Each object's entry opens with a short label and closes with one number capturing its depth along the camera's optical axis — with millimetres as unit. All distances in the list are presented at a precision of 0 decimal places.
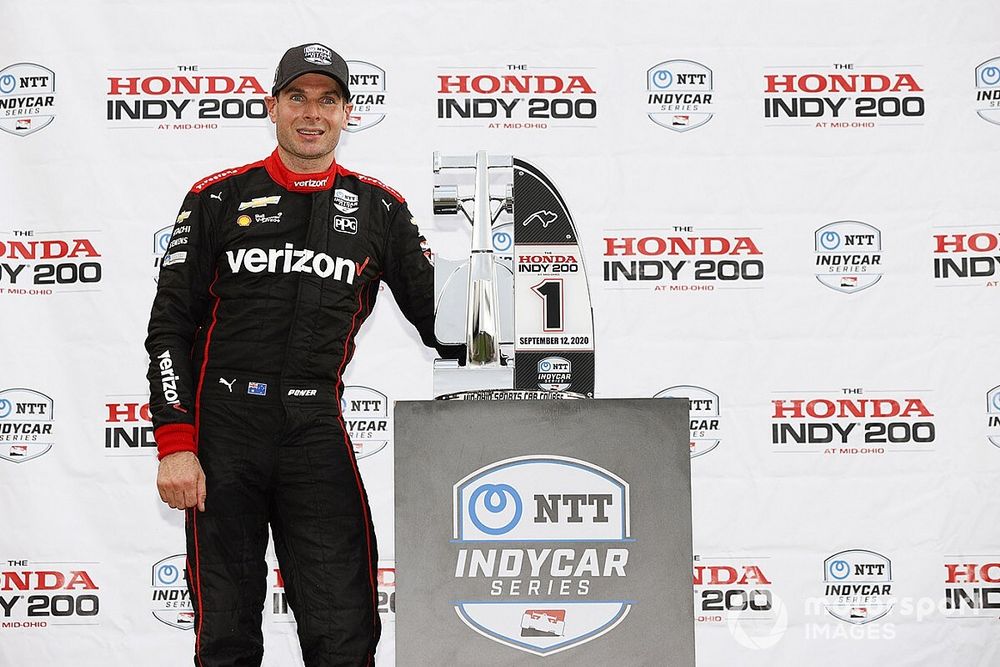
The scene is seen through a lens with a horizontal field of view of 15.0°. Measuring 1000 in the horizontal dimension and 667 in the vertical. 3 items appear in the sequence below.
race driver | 8144
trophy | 7837
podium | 7555
